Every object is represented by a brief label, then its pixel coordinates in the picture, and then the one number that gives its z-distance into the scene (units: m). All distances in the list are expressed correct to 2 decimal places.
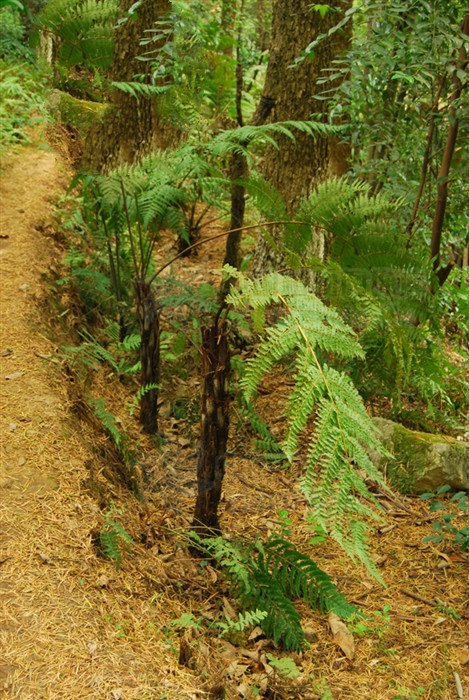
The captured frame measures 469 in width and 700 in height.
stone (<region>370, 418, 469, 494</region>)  3.85
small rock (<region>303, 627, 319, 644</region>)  2.76
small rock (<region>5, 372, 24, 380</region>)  3.45
